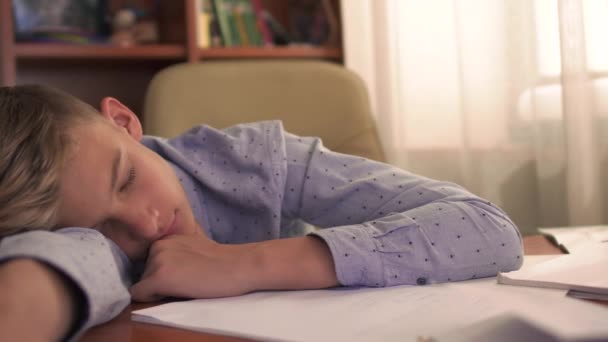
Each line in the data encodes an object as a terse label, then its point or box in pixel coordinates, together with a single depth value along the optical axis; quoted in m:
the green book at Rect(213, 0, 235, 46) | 2.36
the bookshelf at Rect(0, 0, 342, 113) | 2.07
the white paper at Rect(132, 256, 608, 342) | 0.54
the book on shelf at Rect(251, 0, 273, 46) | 2.45
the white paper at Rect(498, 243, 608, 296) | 0.67
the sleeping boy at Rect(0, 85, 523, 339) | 0.58
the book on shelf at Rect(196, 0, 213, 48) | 2.28
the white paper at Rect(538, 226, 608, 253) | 0.96
